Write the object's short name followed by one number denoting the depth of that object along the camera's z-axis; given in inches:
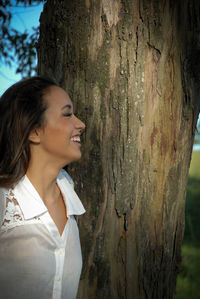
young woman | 73.6
